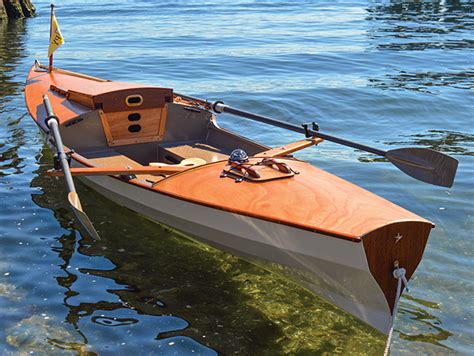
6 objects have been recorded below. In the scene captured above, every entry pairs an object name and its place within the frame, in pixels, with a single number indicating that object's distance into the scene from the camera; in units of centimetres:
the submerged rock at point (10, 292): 724
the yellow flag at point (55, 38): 1228
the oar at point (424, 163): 692
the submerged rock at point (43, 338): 639
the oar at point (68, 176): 732
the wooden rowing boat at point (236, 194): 606
